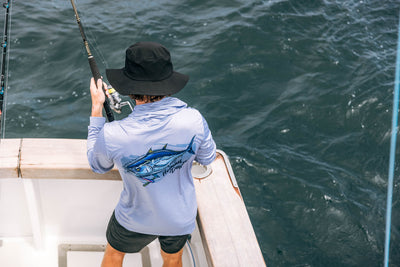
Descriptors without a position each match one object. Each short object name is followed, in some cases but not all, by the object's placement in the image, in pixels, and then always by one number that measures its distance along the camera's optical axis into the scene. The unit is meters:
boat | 2.36
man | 1.86
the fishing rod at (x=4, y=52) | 2.93
